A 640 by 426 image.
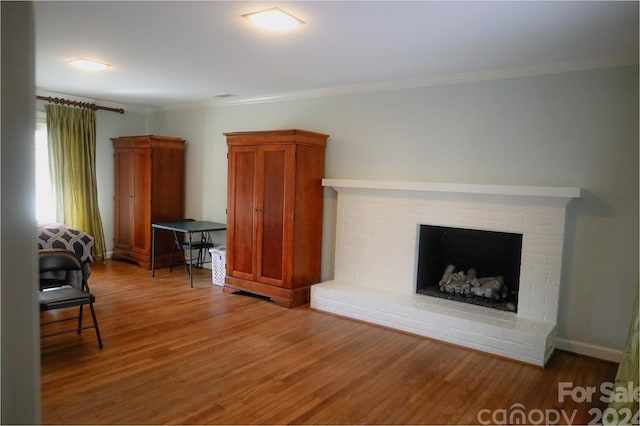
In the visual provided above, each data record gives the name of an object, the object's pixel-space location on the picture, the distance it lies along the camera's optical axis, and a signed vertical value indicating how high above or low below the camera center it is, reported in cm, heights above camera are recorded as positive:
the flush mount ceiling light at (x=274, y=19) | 263 +98
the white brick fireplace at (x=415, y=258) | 346 -70
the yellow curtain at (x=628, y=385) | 223 -102
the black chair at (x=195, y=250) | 611 -107
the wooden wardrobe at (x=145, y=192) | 603 -25
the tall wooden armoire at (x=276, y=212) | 452 -36
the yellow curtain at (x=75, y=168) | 582 +5
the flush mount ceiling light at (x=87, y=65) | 400 +99
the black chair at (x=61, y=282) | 314 -90
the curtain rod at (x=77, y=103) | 564 +90
